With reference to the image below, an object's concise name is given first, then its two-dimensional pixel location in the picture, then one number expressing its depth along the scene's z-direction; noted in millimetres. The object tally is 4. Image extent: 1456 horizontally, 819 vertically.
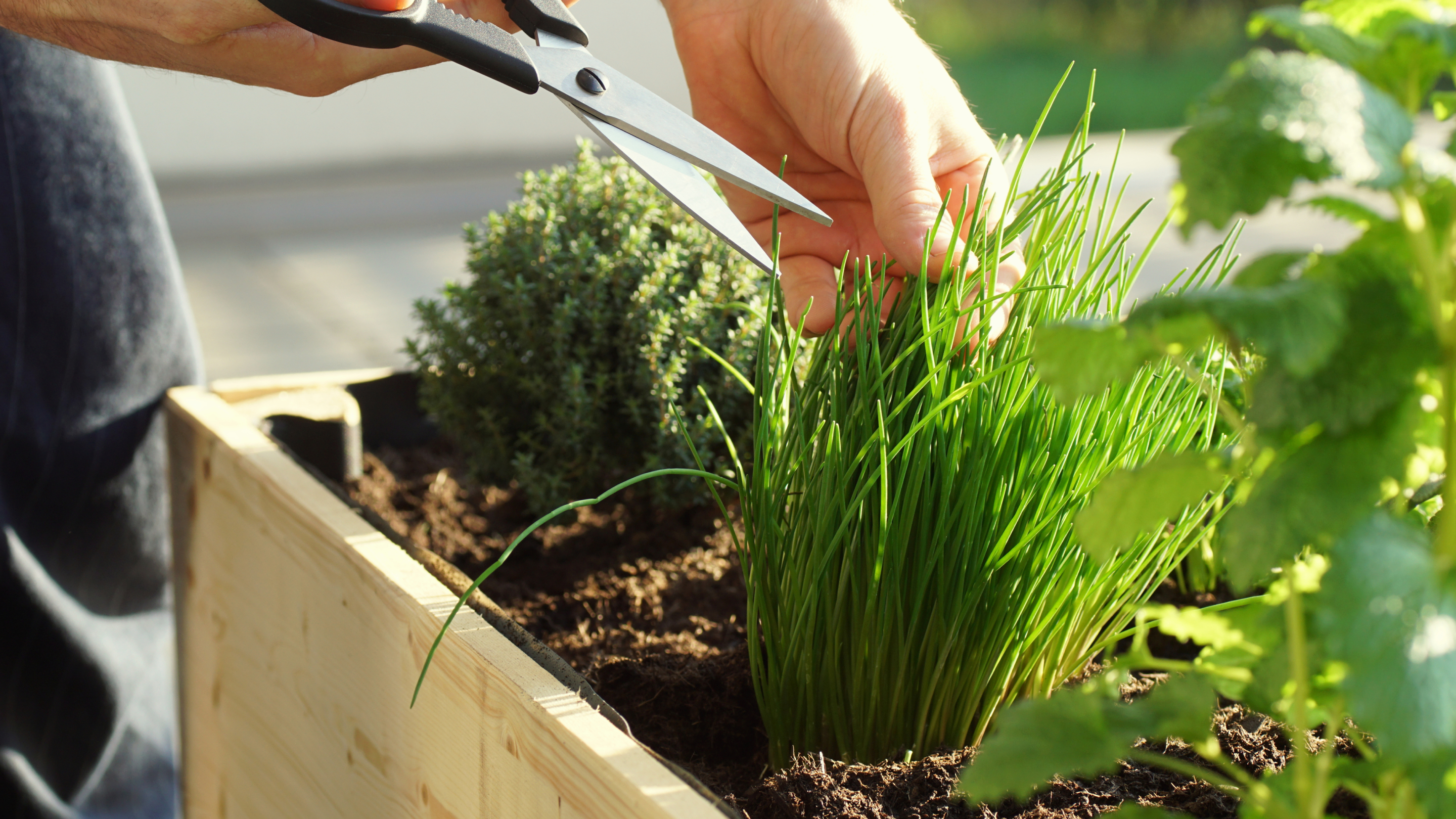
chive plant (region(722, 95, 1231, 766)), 881
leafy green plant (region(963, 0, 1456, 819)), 577
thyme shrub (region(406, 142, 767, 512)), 1107
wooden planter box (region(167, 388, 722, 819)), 871
